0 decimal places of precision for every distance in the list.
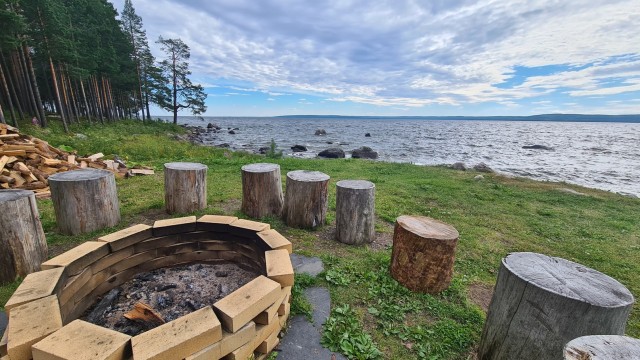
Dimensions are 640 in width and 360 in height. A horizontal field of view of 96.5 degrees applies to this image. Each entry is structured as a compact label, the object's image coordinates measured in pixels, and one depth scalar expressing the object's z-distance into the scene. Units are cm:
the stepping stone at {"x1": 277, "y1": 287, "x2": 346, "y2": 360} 257
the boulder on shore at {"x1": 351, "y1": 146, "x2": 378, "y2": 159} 2628
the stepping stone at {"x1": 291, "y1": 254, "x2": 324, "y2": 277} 395
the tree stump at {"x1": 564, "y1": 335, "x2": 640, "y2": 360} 150
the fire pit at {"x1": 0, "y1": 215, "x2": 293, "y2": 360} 179
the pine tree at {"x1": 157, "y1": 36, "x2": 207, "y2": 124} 3097
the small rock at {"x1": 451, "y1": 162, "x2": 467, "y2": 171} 1720
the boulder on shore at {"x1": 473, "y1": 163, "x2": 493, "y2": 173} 1763
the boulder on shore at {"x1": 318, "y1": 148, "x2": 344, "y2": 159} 2586
